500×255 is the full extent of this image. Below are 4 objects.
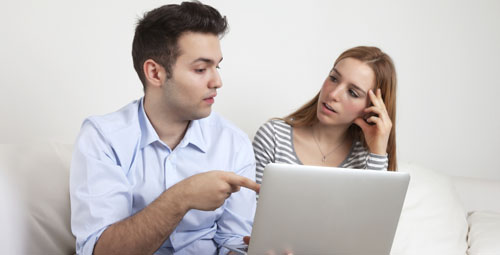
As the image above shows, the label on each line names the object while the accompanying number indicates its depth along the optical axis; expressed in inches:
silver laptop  44.1
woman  76.4
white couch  59.3
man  51.6
